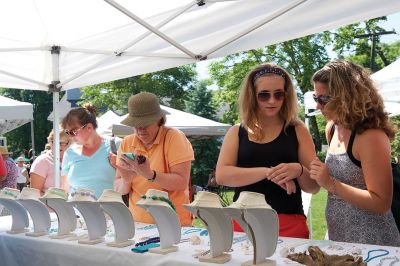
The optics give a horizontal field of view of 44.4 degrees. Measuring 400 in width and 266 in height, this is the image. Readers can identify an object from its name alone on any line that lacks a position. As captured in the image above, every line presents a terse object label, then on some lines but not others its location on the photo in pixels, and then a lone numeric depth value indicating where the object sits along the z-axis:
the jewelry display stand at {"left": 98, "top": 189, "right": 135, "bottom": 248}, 1.92
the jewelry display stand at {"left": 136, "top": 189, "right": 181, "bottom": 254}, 1.78
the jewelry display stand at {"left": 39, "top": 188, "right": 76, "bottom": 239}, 2.14
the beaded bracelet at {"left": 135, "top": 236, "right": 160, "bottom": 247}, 1.88
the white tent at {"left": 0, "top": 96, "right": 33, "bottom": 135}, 6.72
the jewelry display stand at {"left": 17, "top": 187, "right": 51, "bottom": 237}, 2.24
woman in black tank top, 2.09
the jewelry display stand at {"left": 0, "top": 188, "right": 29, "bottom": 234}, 2.31
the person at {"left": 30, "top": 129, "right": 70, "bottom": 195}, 3.73
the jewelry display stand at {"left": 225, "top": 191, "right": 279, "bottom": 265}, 1.50
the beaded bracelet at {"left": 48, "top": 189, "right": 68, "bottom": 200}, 2.16
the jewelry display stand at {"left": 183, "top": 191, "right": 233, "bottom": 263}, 1.64
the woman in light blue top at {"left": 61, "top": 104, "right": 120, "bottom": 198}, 2.90
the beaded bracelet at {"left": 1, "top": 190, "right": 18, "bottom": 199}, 2.33
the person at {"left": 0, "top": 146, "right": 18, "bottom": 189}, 5.01
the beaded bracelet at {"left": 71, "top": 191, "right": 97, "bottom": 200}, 2.04
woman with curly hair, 1.85
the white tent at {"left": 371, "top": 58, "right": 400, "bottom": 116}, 4.65
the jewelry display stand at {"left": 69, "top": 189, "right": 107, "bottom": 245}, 2.02
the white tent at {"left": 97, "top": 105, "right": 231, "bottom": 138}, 9.80
